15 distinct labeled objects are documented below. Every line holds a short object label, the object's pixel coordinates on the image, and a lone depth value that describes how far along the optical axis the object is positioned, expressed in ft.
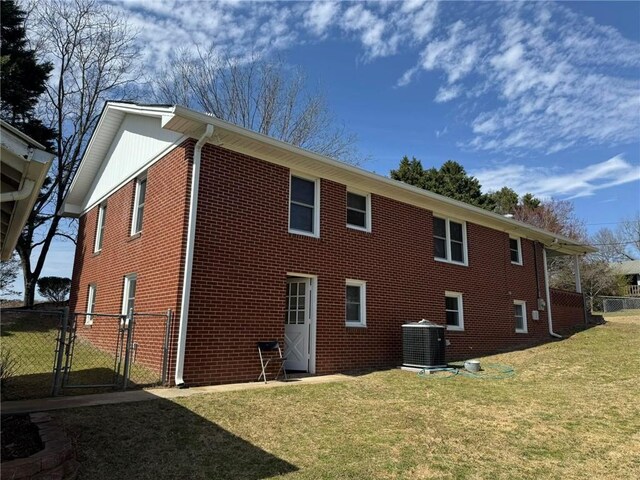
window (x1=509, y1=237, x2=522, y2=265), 55.42
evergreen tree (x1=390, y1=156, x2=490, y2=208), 115.14
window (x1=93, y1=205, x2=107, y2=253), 45.82
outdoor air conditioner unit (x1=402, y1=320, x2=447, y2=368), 34.22
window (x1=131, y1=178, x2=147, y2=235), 36.68
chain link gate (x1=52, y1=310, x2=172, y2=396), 23.06
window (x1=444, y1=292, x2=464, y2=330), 44.83
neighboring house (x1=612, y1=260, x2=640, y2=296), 140.38
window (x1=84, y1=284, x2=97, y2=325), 44.39
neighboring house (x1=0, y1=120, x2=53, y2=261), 10.69
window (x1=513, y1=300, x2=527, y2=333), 53.84
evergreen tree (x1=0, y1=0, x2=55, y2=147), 57.41
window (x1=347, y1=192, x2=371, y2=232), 37.78
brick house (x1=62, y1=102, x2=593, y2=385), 27.86
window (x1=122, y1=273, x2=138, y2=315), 35.50
